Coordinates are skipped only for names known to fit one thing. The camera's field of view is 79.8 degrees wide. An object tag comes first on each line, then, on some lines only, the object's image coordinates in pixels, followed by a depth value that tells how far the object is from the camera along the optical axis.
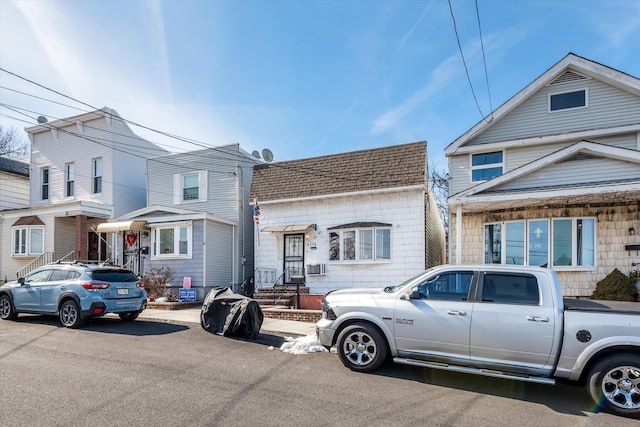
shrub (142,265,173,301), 14.72
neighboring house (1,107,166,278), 18.08
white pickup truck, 4.77
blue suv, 9.09
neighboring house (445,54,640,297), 10.00
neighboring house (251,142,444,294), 12.93
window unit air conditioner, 13.91
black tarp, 8.29
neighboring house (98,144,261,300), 15.17
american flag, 14.76
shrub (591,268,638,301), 9.98
